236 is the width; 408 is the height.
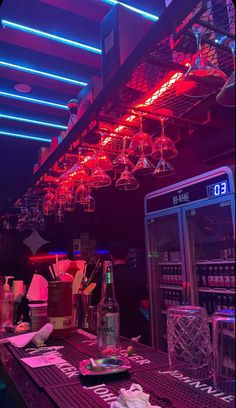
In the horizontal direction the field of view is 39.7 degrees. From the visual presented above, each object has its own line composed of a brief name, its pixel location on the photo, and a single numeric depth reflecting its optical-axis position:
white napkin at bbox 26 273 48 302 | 2.41
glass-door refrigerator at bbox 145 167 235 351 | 2.81
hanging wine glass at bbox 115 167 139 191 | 2.25
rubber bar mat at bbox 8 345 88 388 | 1.21
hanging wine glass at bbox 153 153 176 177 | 2.06
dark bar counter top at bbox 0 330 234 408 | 1.00
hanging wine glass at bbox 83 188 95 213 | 2.86
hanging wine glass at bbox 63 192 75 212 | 3.14
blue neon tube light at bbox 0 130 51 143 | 4.38
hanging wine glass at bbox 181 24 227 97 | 1.24
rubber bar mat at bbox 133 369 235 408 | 0.97
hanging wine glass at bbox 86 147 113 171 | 2.28
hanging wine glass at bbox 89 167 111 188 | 2.23
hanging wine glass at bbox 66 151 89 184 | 2.37
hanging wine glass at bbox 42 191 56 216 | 3.24
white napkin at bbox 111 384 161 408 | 0.91
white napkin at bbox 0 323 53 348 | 1.77
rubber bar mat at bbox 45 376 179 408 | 0.98
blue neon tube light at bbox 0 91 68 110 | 3.46
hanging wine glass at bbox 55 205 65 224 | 3.49
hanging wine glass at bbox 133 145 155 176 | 2.04
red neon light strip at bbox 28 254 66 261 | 5.06
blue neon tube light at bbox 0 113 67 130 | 3.90
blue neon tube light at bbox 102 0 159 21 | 2.34
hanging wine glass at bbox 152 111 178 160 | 1.92
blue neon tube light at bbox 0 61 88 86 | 2.96
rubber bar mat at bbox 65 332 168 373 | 1.38
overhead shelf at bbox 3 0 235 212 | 1.20
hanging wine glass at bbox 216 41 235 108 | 0.81
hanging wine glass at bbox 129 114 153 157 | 1.88
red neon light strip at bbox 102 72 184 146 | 1.59
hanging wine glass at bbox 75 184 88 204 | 2.71
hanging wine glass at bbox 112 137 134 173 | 2.14
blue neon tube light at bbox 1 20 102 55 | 2.48
